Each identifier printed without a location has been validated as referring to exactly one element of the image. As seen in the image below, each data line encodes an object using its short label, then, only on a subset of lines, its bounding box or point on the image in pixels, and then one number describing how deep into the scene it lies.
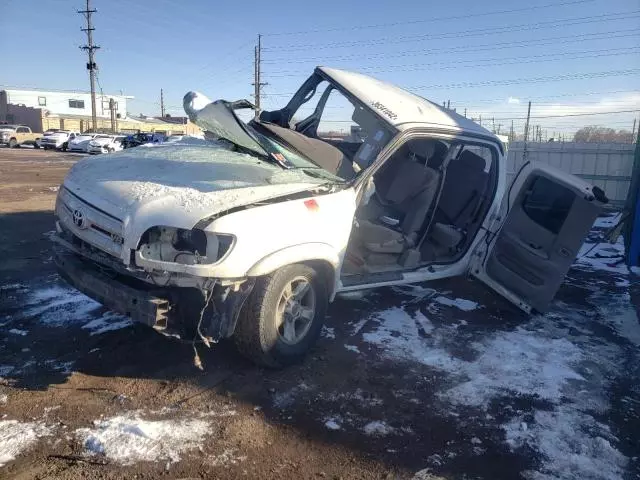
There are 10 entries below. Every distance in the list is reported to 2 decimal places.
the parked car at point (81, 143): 32.47
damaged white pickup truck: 3.22
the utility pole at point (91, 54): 44.84
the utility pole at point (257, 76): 42.78
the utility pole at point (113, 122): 51.29
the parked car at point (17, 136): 34.91
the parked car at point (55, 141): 33.16
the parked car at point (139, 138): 31.41
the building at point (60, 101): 64.81
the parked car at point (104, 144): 29.98
